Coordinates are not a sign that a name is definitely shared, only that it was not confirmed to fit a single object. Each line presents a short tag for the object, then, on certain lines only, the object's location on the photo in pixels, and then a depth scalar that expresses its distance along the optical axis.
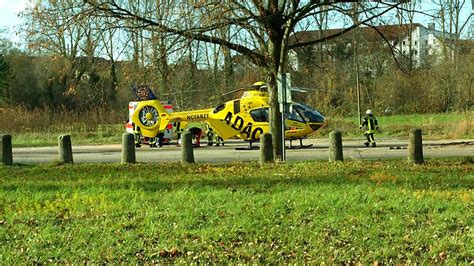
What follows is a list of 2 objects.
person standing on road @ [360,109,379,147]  25.21
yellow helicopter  26.05
